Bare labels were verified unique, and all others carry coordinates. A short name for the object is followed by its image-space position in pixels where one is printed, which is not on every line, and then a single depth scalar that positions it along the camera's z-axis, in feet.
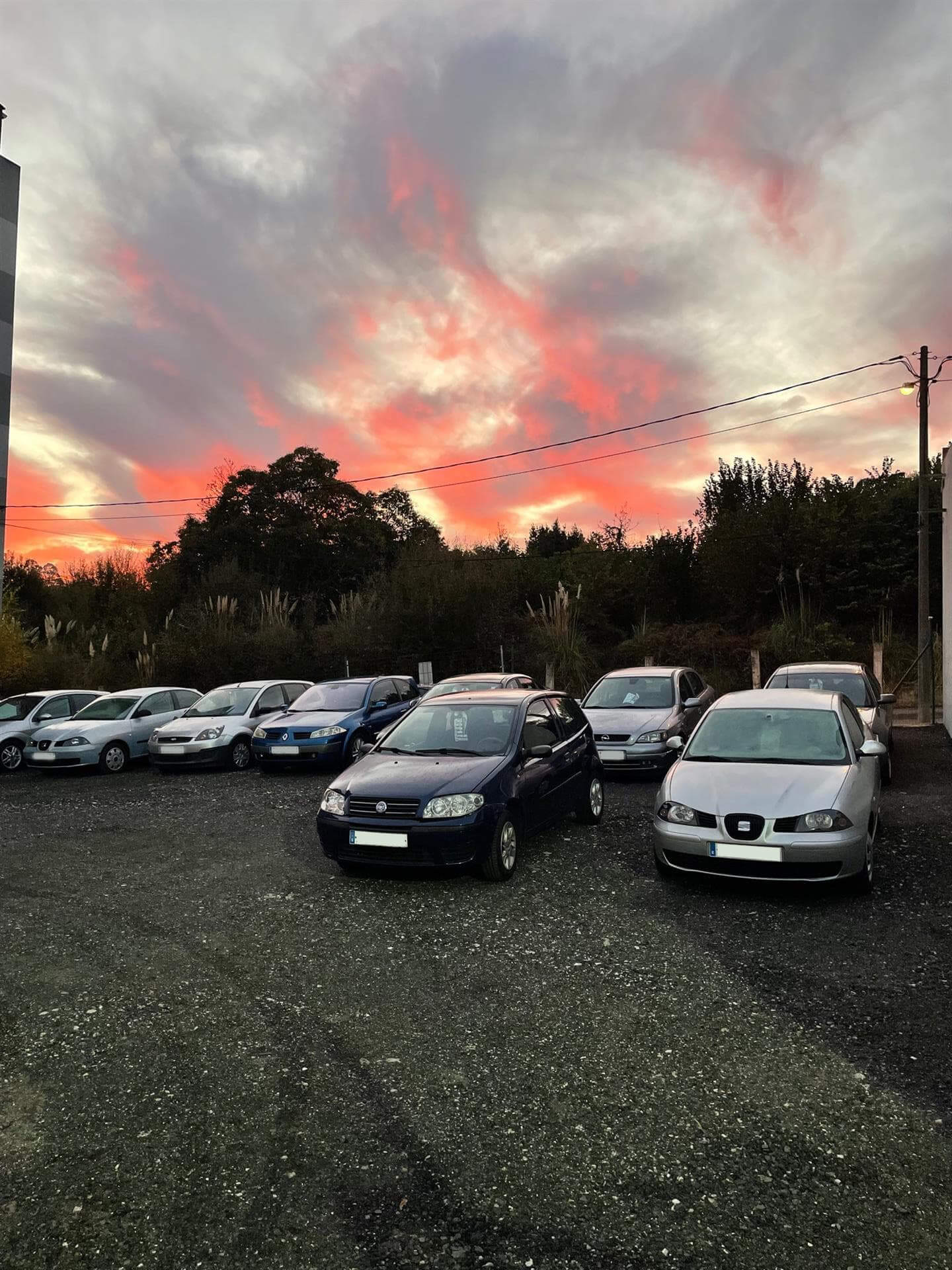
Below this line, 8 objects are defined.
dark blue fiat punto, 21.79
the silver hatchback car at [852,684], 37.96
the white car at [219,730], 46.73
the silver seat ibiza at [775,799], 19.76
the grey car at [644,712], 38.65
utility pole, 63.26
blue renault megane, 43.68
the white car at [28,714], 52.47
